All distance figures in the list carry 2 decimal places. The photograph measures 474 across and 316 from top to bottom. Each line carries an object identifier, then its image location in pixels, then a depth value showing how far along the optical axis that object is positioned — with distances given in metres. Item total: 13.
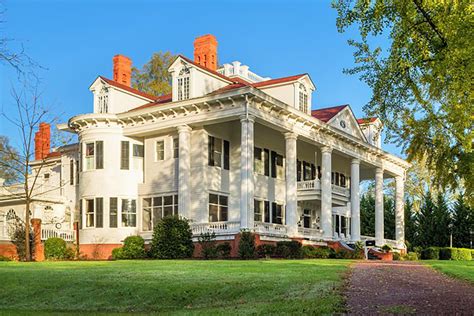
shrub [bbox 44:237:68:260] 33.91
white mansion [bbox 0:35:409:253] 33.06
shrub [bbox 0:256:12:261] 32.84
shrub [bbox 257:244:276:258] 30.14
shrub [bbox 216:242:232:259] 30.05
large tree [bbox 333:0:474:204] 12.72
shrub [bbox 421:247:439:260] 42.22
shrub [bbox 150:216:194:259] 30.83
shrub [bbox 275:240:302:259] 30.86
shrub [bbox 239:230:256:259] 29.39
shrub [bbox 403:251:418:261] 40.96
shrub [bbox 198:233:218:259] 29.64
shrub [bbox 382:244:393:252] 39.57
